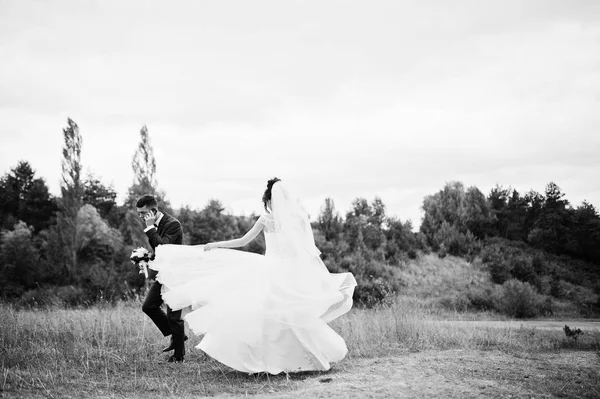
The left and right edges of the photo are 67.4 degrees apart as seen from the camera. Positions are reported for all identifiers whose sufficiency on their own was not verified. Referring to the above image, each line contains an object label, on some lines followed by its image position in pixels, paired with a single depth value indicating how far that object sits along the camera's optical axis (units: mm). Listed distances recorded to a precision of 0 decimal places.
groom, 7105
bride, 6102
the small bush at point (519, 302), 17250
